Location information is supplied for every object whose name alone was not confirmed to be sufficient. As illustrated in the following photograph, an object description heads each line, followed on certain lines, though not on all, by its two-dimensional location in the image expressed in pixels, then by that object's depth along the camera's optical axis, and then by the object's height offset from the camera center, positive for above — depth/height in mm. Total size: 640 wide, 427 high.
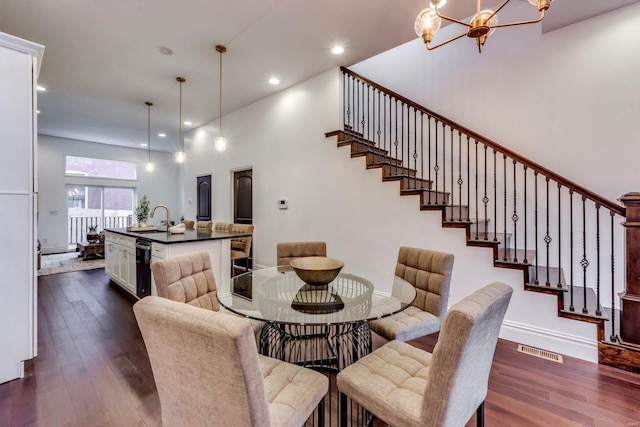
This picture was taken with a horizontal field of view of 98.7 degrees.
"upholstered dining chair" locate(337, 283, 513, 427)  1022 -764
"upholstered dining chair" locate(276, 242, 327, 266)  2953 -408
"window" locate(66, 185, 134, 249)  8078 +155
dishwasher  3453 -706
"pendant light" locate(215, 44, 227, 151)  3612 +975
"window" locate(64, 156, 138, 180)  7969 +1393
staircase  2502 +40
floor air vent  2389 -1276
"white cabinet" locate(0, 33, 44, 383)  2027 +54
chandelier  1814 +1325
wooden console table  6703 -895
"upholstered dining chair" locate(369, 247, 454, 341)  1964 -676
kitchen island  3303 -497
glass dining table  1576 -586
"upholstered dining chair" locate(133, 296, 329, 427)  854 -523
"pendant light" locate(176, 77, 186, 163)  4449 +1029
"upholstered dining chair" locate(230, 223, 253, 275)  4387 -539
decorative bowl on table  1885 -398
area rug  5556 -1145
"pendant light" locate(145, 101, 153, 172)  5524 +2193
